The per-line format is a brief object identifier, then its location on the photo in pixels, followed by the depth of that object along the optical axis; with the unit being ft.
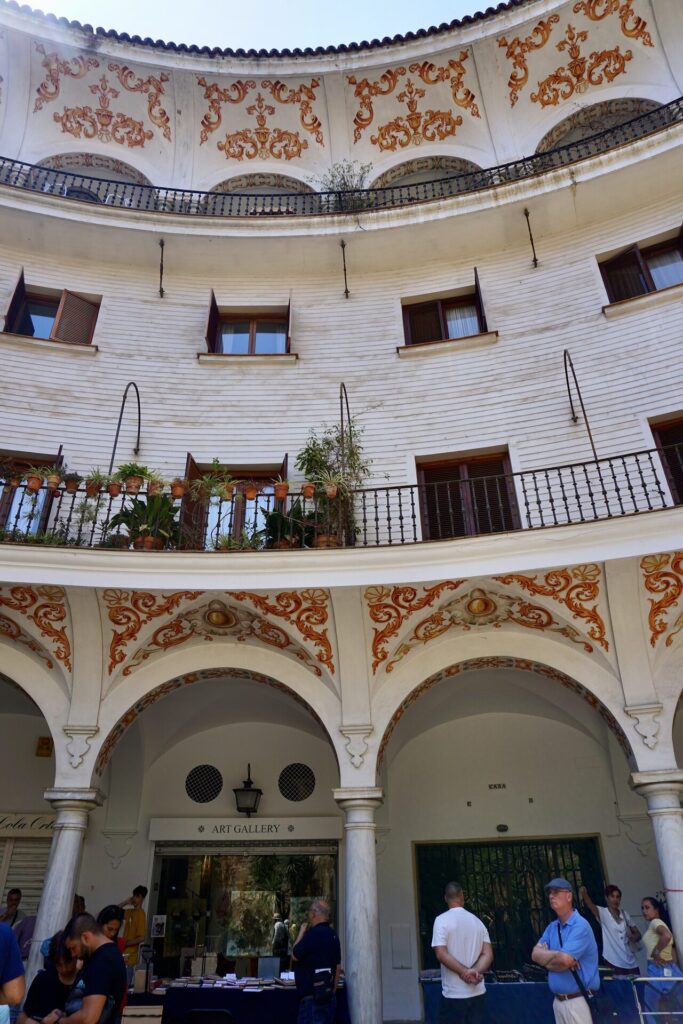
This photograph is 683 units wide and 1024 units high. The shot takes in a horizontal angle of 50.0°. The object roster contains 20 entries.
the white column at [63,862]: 24.99
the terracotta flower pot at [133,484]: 27.89
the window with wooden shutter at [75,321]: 36.01
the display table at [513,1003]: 21.20
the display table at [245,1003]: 22.75
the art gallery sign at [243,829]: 34.30
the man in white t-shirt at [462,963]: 17.69
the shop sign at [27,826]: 33.94
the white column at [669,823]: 23.89
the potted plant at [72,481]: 27.25
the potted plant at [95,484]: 26.91
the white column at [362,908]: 24.22
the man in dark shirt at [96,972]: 12.50
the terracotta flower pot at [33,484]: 27.02
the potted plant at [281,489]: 27.43
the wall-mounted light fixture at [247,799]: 34.35
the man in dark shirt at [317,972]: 19.36
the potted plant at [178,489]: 27.50
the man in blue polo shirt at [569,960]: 15.08
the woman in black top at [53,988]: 13.76
